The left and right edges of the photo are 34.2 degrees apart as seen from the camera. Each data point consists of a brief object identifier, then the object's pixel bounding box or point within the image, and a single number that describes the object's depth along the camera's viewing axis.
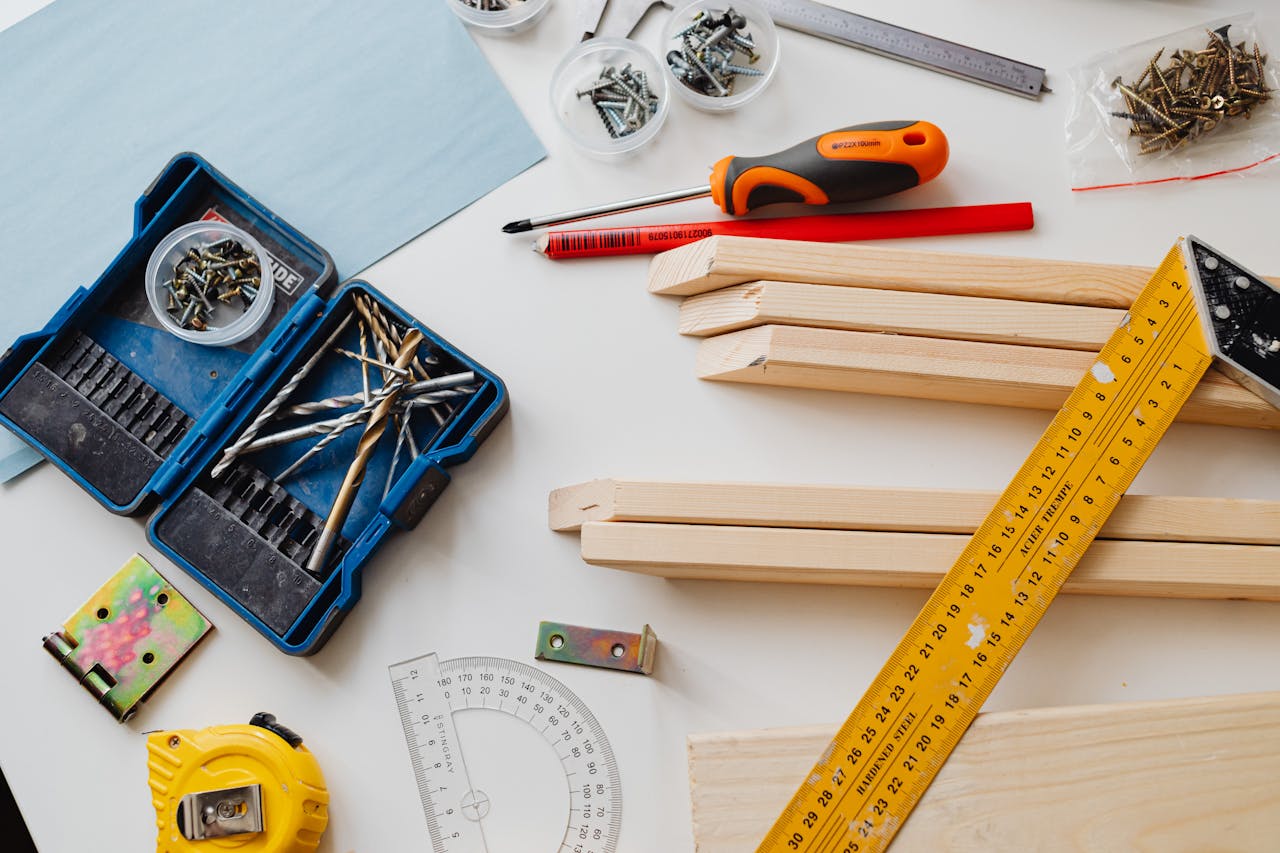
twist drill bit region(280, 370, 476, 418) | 0.91
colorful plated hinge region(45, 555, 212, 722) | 0.91
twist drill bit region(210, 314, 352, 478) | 0.91
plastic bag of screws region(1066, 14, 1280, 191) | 0.94
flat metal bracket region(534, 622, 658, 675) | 0.91
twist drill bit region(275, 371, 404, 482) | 0.90
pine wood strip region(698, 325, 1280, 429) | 0.89
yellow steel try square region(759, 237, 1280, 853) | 0.86
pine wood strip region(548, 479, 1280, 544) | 0.88
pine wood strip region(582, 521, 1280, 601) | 0.88
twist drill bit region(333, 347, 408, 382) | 0.90
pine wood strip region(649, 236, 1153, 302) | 0.90
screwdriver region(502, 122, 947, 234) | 0.91
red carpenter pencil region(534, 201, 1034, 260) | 0.93
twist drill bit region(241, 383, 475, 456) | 0.91
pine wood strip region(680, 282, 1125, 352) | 0.89
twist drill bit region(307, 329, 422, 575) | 0.90
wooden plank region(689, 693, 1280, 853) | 0.85
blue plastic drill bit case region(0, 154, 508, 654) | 0.90
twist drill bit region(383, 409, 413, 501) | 0.91
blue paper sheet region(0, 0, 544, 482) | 0.95
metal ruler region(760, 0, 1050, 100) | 0.95
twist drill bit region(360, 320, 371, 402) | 0.92
